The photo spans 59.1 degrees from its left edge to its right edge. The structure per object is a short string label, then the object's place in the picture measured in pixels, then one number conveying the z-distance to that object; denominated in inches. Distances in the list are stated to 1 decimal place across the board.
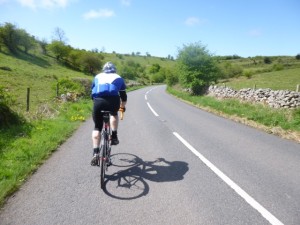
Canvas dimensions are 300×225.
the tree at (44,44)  3383.4
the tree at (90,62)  3134.8
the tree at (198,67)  1082.7
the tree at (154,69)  4826.8
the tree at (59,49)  3184.1
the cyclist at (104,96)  205.6
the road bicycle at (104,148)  188.7
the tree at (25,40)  2726.4
